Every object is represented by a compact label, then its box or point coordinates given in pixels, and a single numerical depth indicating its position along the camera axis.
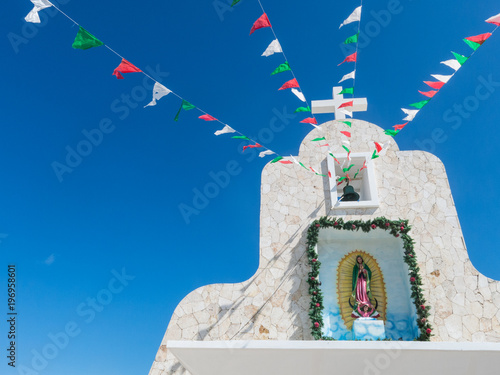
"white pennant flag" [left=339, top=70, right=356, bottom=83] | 7.20
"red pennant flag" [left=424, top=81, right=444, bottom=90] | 6.04
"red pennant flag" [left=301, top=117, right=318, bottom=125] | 7.88
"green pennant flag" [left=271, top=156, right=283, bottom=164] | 8.88
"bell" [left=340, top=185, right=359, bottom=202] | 9.06
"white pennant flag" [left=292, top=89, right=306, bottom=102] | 6.95
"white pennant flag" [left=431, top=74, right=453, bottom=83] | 5.93
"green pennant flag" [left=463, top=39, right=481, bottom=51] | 5.31
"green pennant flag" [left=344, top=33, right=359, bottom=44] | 6.46
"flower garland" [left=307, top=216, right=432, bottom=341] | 7.28
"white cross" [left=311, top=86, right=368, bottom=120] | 9.93
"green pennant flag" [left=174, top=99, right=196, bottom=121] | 6.40
